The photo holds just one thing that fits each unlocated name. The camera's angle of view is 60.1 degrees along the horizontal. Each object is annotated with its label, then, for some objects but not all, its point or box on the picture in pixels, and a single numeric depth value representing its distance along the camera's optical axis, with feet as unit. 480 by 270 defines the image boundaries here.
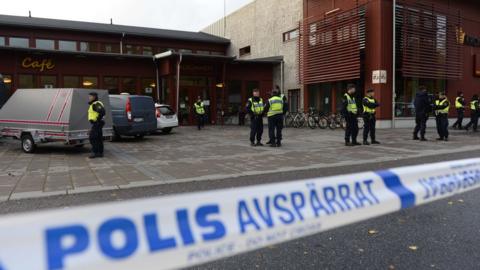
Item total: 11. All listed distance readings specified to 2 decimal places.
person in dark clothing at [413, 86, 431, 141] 46.14
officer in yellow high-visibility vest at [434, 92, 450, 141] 46.10
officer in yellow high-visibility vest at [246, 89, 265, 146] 42.70
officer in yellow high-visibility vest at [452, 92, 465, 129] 61.02
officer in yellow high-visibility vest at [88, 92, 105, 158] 34.35
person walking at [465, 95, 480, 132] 60.59
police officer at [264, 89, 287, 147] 41.57
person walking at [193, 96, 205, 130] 69.66
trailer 36.37
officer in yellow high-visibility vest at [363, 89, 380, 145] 42.63
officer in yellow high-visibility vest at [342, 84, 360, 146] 41.37
